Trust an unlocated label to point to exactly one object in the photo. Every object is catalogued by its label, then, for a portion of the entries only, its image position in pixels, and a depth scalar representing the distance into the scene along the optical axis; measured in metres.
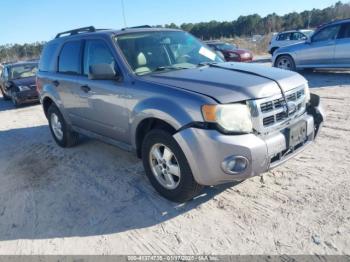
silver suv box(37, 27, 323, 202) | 3.14
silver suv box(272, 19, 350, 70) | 10.59
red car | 18.91
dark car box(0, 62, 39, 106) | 11.44
